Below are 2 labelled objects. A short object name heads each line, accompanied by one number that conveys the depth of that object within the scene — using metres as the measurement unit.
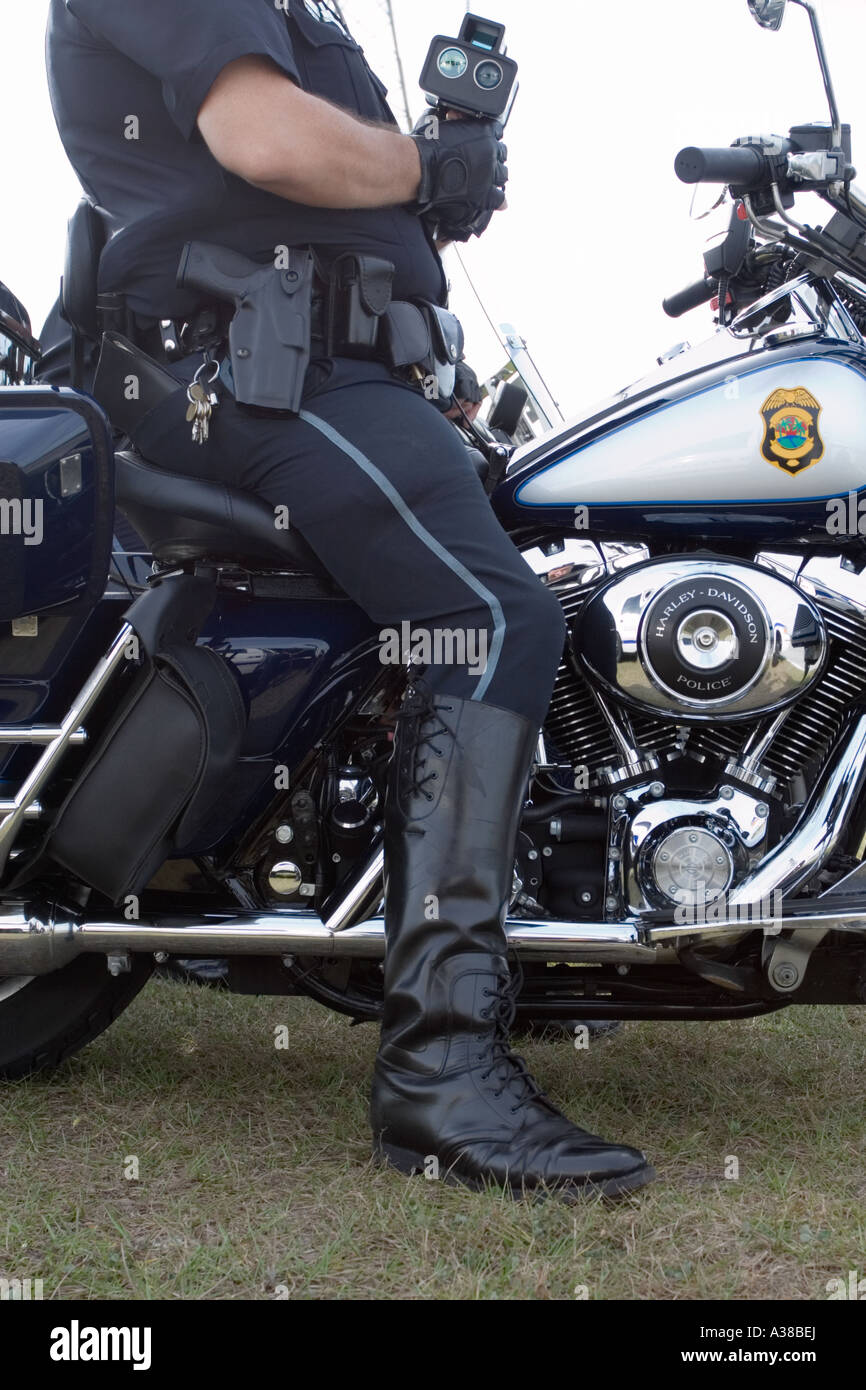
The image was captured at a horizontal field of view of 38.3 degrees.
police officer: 1.86
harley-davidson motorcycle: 2.00
